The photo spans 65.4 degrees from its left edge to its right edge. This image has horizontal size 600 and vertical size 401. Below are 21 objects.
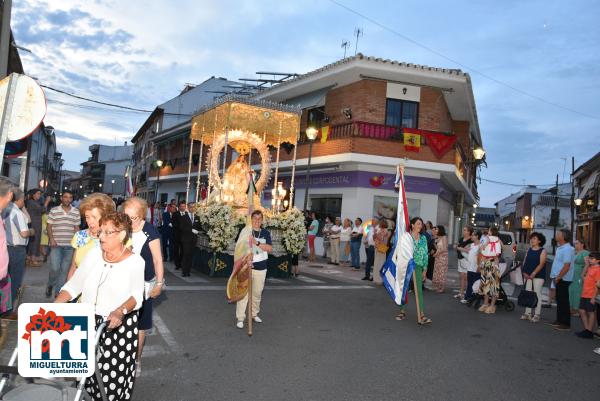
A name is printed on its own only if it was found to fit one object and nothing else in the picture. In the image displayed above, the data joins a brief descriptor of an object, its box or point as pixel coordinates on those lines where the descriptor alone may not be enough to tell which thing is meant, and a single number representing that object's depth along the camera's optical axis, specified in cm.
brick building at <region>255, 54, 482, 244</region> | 2022
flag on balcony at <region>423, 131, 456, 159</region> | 2046
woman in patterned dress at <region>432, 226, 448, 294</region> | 1241
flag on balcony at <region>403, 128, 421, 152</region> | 2031
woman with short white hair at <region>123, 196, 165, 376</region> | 444
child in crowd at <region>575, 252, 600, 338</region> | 779
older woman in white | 330
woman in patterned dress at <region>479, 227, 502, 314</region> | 994
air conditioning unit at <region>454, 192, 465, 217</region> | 2956
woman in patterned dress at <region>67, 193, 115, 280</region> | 387
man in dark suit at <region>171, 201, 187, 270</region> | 1261
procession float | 1195
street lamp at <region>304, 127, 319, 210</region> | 1791
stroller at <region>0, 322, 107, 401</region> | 247
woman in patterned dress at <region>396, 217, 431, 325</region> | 855
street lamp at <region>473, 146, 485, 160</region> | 2095
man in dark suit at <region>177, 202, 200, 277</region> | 1170
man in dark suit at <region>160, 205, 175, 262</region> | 1425
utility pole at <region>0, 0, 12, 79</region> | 740
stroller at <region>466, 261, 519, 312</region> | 1032
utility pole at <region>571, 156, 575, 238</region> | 3583
